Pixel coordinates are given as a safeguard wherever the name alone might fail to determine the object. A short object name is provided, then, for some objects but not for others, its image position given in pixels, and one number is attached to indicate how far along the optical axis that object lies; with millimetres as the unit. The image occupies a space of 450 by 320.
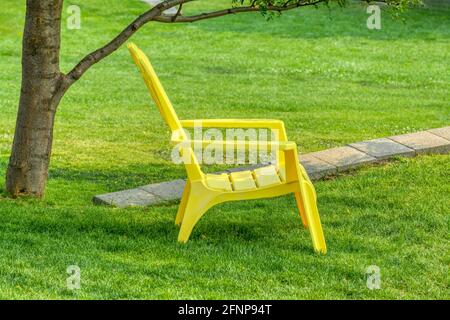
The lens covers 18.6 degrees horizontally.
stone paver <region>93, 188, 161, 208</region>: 11291
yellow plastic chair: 9378
